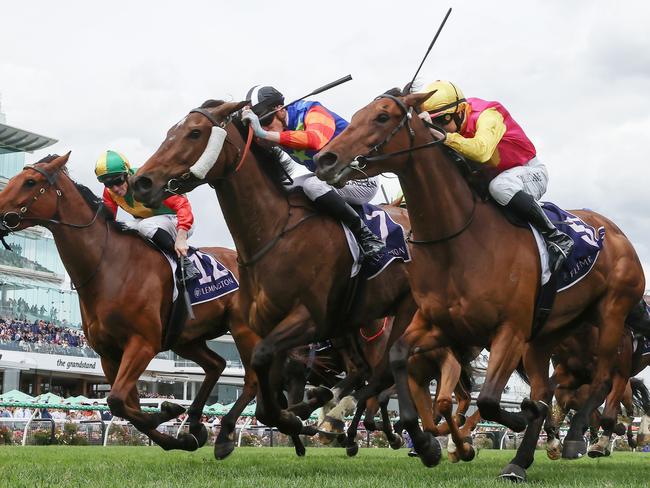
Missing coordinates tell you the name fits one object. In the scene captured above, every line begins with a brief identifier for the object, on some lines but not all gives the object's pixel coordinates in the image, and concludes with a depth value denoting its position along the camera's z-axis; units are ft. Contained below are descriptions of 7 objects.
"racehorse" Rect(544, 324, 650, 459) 59.21
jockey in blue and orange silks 45.09
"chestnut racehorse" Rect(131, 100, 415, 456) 42.34
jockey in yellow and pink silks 41.63
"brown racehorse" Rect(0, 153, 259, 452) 51.90
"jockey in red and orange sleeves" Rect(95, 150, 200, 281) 56.90
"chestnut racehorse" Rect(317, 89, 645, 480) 39.11
